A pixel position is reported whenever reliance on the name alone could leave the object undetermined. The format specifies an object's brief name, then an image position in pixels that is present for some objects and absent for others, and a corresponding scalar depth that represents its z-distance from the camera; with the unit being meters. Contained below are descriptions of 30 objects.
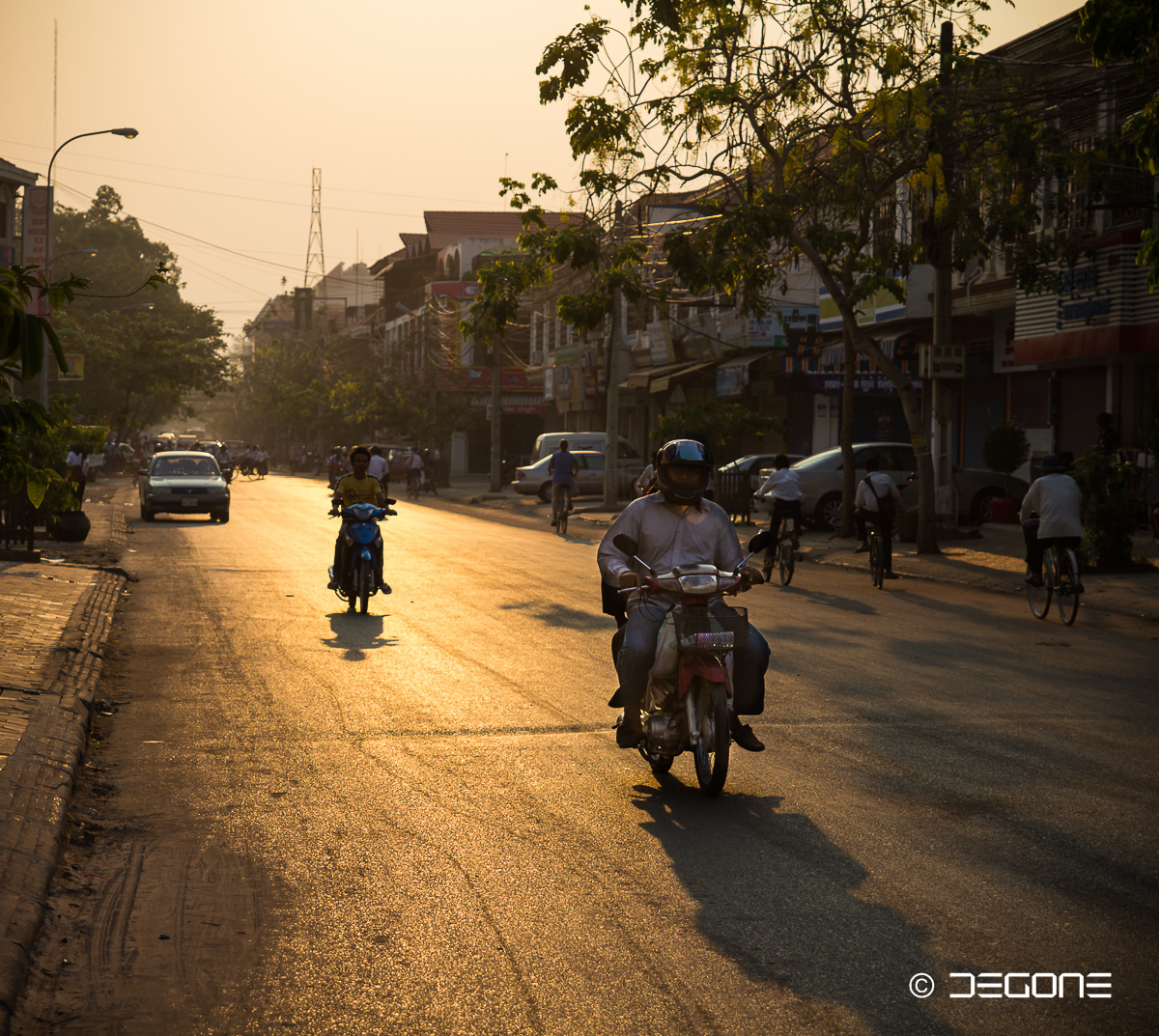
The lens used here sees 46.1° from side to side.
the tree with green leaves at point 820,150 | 19.25
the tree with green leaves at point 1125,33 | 7.99
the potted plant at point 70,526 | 21.00
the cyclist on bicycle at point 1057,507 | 13.59
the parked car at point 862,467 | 25.61
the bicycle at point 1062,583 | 13.53
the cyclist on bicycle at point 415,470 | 46.91
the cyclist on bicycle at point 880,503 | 17.12
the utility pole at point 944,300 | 19.38
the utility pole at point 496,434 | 48.18
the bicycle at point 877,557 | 17.14
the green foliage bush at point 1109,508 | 16.89
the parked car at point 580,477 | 40.91
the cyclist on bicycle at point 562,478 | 28.22
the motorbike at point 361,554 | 13.95
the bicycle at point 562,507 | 28.12
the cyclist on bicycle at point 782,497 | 18.12
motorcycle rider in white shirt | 6.59
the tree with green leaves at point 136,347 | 68.69
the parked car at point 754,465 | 30.26
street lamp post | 36.59
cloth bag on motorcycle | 6.39
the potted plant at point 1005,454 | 25.08
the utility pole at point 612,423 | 33.53
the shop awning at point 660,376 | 41.16
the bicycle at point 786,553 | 17.58
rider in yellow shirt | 14.23
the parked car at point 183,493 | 29.58
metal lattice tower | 109.19
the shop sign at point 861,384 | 30.39
